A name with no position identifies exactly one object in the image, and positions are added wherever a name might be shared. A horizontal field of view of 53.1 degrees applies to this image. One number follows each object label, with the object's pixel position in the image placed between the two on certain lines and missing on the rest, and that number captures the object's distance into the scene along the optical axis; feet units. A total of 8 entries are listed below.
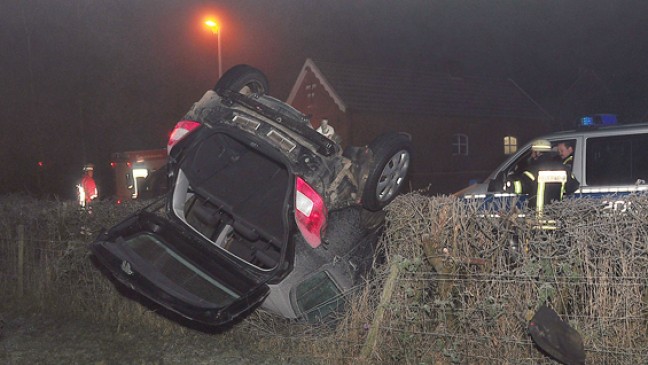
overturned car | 15.15
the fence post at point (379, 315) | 15.88
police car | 22.99
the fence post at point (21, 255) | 26.76
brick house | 93.91
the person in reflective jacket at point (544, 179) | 19.15
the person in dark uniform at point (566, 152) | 23.71
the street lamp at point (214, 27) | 67.90
